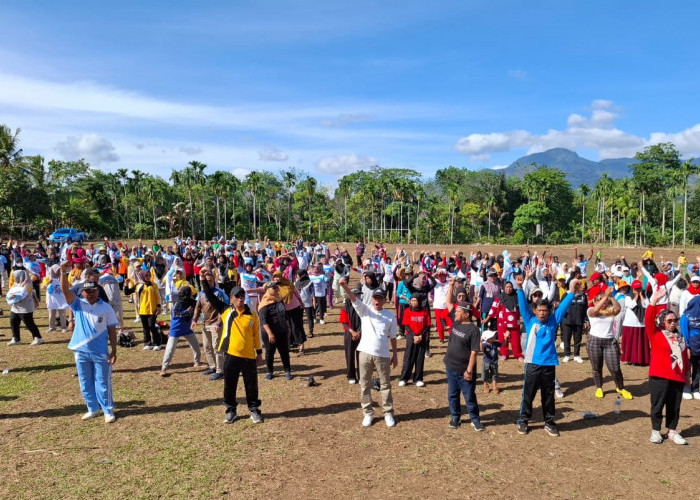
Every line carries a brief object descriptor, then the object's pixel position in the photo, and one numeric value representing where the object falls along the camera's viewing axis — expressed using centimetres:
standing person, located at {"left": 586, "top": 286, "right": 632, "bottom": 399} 741
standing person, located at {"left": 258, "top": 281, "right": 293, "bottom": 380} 790
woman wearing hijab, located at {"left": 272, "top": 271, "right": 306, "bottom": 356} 868
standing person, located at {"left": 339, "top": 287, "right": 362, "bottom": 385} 755
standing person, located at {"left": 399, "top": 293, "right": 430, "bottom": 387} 760
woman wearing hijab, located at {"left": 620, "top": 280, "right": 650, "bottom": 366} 927
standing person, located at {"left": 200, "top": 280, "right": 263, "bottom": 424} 629
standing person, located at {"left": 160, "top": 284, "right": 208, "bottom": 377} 817
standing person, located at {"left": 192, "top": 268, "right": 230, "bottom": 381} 816
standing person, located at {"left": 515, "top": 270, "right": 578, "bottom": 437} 605
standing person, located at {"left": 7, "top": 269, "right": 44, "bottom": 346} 976
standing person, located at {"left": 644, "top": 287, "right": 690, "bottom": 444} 584
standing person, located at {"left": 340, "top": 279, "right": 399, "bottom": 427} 625
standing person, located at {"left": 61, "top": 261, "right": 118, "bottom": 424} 627
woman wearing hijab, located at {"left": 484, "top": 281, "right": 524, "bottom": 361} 920
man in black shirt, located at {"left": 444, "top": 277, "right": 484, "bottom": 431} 614
